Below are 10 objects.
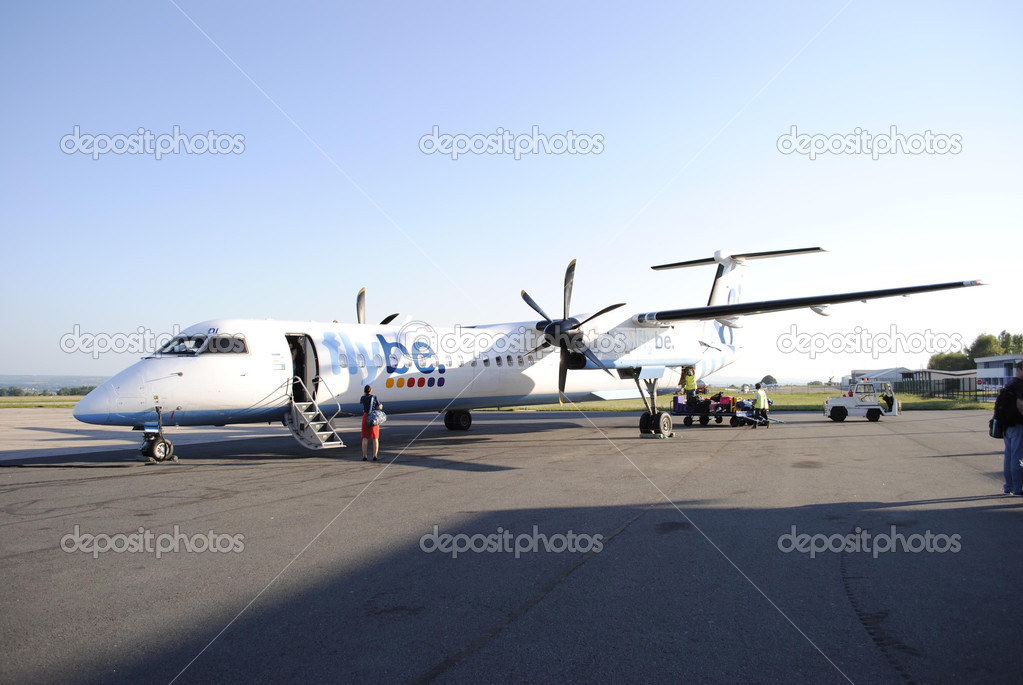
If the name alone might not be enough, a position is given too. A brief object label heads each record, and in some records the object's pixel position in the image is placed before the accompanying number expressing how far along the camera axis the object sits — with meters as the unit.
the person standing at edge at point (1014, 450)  8.66
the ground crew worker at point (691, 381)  23.17
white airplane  13.97
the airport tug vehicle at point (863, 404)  26.19
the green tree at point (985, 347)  108.14
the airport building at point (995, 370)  64.91
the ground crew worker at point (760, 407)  22.78
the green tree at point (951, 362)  118.88
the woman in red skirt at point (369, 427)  14.34
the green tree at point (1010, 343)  106.58
